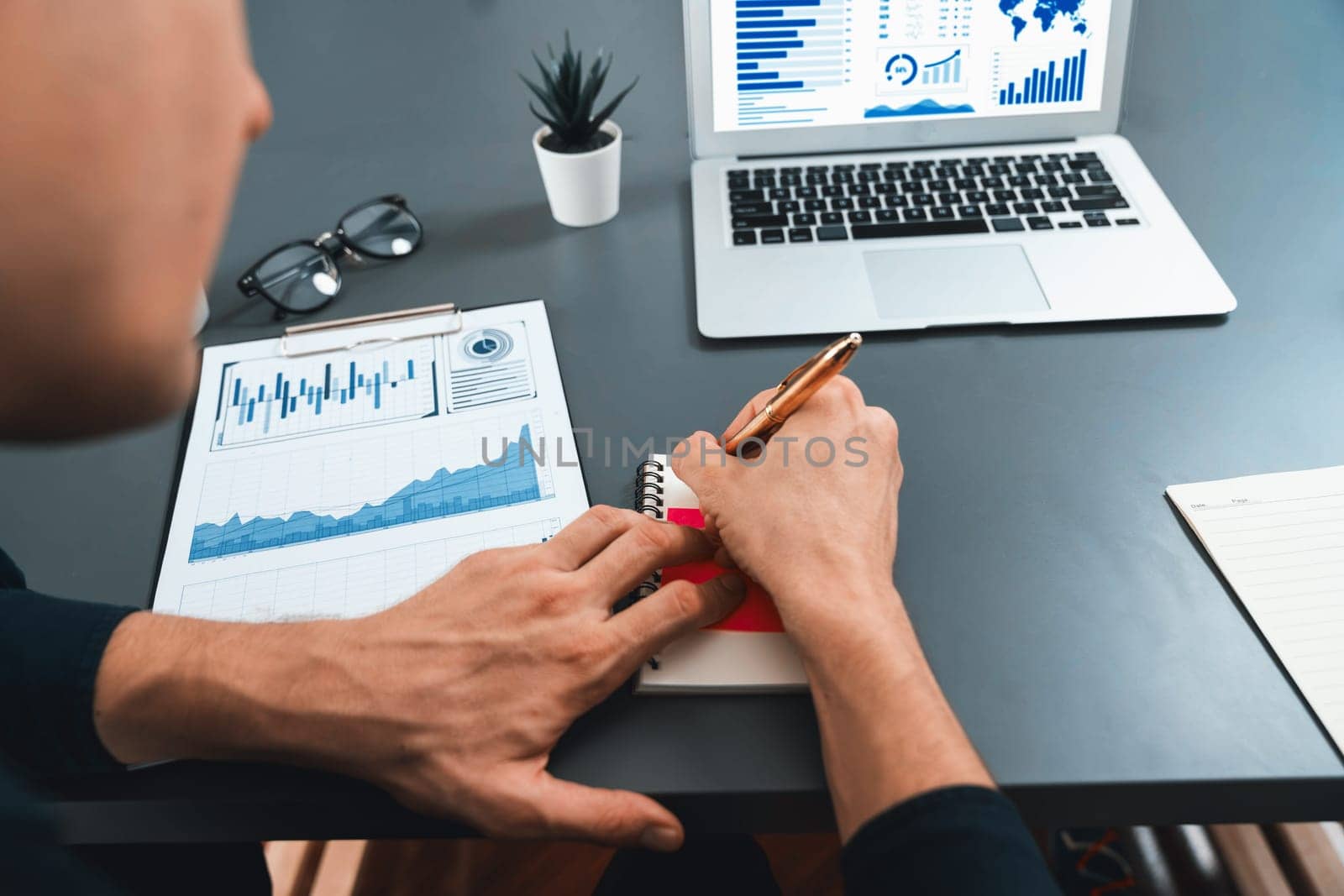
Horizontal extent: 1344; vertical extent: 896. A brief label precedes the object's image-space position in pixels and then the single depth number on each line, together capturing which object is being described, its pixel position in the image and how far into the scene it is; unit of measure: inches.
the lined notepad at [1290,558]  23.1
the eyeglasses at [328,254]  37.2
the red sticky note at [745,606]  24.7
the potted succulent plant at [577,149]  37.6
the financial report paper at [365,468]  27.0
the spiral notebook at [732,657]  23.3
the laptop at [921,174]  35.1
